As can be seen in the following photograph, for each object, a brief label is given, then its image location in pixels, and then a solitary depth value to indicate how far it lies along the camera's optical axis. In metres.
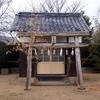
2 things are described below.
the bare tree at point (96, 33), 9.12
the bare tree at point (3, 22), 9.39
